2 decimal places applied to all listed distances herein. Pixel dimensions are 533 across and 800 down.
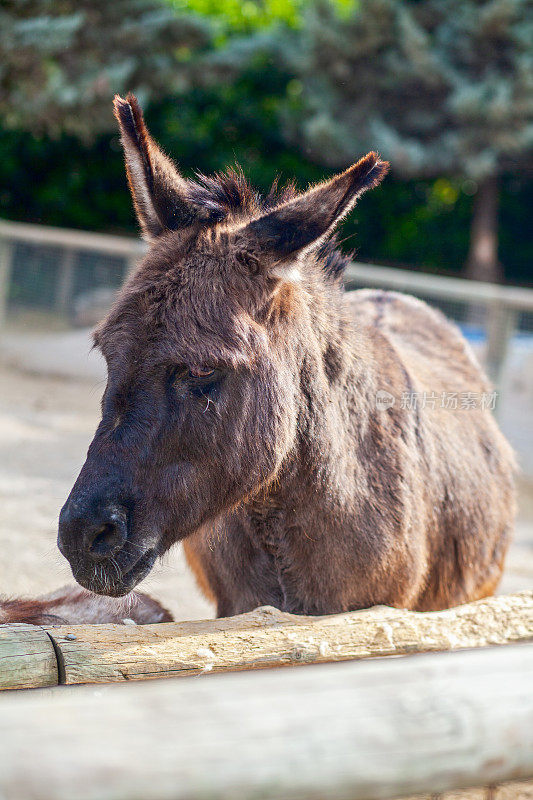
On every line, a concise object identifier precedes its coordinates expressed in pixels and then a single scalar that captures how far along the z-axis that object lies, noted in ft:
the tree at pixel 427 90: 93.45
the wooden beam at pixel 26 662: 13.82
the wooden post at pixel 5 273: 71.41
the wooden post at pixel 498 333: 54.65
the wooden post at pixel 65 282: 68.80
